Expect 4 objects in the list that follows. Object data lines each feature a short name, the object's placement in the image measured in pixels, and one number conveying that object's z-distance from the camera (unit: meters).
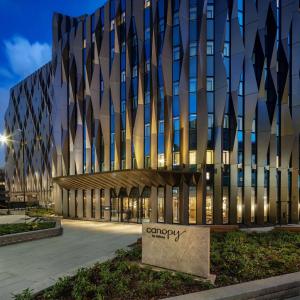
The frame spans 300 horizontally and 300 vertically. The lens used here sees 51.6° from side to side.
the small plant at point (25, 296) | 7.84
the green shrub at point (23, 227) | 18.84
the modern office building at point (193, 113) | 27.30
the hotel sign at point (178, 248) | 9.27
